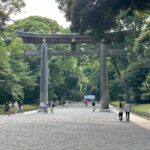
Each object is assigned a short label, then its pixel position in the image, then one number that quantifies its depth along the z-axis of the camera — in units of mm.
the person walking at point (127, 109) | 35188
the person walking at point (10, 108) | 45488
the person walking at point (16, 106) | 50694
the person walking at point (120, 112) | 34338
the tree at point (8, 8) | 36750
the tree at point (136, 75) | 60469
